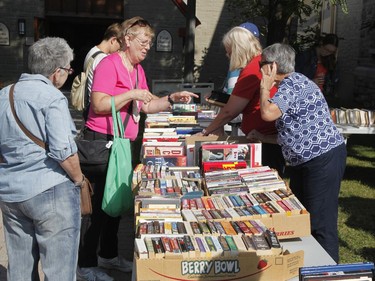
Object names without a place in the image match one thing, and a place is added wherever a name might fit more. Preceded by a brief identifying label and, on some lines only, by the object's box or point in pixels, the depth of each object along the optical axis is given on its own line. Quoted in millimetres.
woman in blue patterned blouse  3227
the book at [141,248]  2312
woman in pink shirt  3402
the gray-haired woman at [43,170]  2529
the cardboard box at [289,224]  2783
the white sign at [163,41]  16062
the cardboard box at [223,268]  2285
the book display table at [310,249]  2658
